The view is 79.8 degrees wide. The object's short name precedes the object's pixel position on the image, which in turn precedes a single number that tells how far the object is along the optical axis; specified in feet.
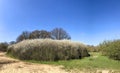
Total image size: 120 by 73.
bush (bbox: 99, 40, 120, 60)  19.62
